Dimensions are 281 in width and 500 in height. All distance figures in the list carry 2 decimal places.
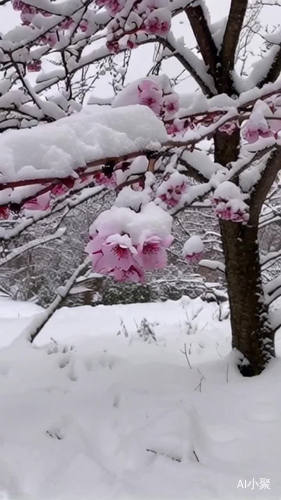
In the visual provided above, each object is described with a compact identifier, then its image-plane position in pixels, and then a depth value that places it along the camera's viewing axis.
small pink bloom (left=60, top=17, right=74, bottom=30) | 2.96
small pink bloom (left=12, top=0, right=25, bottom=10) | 2.88
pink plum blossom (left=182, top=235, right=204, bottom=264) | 2.81
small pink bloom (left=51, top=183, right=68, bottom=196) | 1.11
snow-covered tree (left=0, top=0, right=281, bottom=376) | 0.91
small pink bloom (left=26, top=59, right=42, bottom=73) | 3.20
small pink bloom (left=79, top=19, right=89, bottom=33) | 3.06
